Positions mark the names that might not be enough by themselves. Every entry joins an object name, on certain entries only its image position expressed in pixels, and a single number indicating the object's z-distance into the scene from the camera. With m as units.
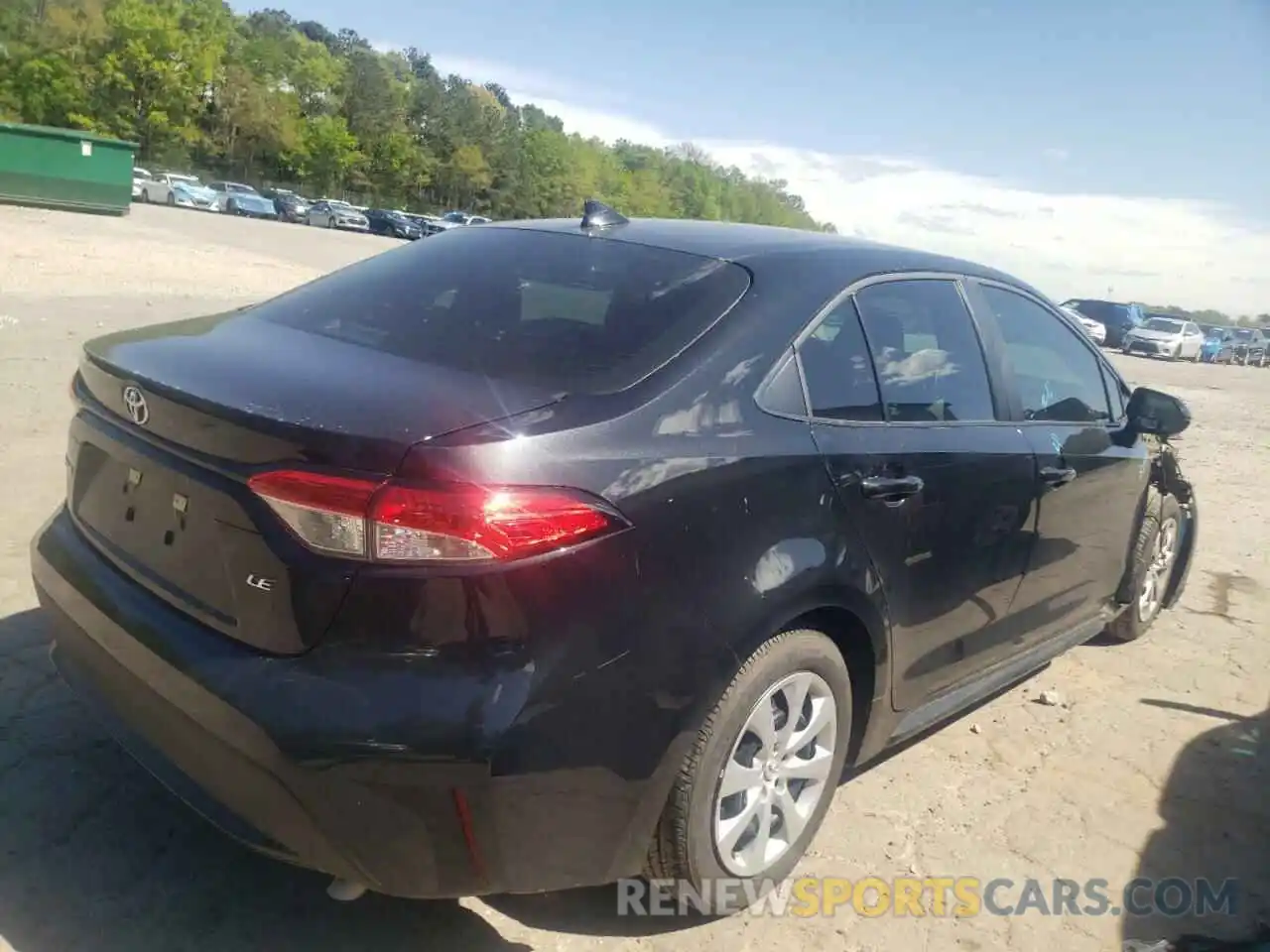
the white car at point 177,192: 45.69
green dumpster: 24.61
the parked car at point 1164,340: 34.03
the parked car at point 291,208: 52.59
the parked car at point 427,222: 51.27
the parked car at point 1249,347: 43.09
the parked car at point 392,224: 51.62
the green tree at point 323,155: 76.75
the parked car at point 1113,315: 35.28
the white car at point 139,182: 45.34
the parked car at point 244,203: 48.94
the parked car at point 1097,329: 33.79
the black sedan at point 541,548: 2.10
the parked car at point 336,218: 51.97
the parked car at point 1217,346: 38.84
